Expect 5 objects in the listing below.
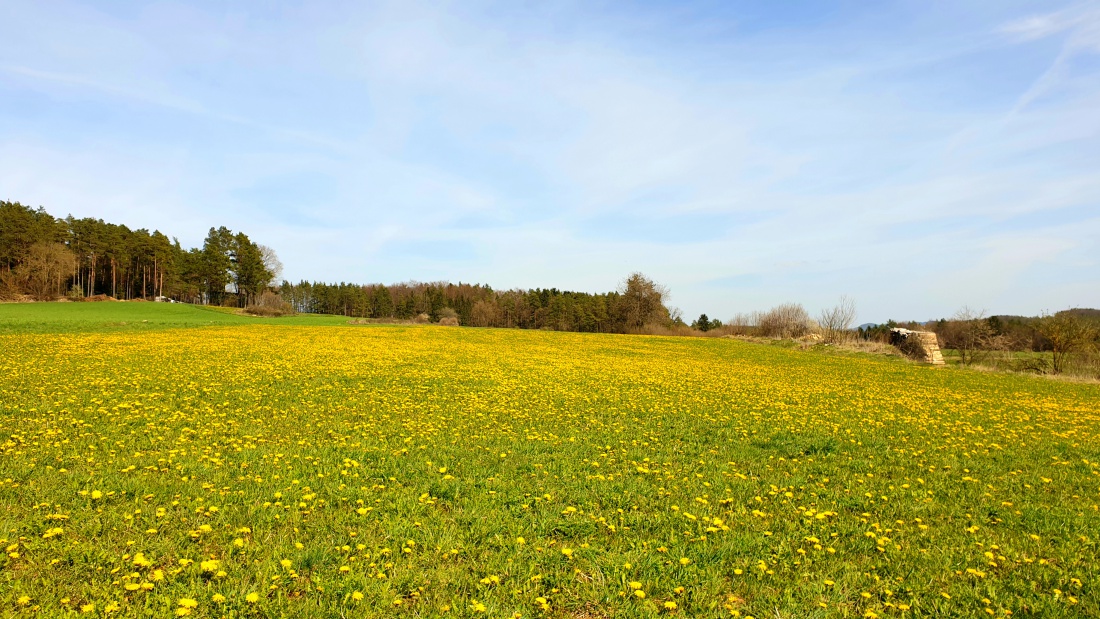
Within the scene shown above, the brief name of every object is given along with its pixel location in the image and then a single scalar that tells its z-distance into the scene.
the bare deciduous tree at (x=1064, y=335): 34.81
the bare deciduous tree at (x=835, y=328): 57.18
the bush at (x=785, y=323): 69.69
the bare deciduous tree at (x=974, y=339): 39.69
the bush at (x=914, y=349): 39.75
